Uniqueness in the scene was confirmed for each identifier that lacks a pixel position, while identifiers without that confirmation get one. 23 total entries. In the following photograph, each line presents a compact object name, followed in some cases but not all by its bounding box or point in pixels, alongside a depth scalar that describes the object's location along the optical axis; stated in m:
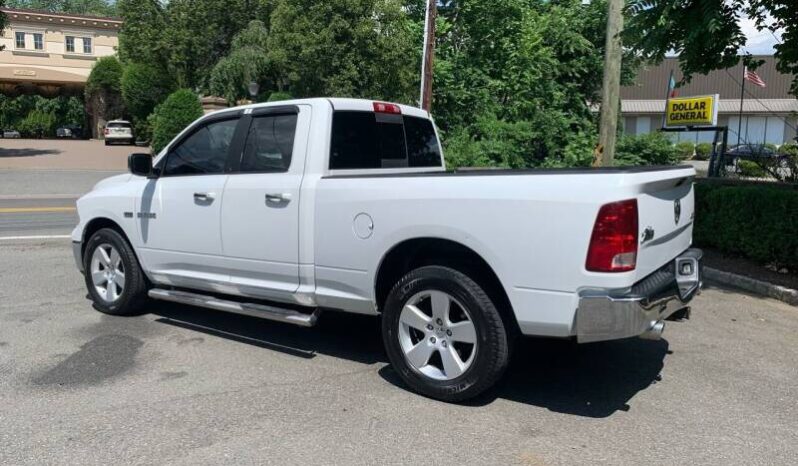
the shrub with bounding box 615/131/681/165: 17.00
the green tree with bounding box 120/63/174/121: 39.81
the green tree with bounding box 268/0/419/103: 22.22
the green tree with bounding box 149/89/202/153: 27.04
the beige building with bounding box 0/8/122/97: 59.38
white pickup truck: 3.80
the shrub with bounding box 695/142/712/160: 51.28
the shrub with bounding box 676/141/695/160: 49.41
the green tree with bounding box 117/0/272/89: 36.78
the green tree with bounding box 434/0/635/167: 18.14
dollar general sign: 22.28
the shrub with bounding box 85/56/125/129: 49.56
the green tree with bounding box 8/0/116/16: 97.75
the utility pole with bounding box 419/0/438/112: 16.56
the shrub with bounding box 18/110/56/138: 57.50
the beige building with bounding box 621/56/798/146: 54.28
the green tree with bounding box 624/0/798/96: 7.83
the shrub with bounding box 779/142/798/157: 11.88
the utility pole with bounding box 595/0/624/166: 11.20
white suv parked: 44.28
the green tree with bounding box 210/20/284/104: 31.02
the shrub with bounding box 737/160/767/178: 13.57
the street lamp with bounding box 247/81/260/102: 25.08
